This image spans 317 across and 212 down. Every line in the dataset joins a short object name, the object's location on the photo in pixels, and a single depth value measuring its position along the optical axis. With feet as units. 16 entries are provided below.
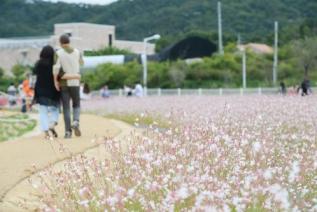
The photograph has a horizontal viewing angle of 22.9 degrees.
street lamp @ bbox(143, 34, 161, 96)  152.99
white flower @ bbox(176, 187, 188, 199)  13.76
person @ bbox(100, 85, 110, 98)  134.88
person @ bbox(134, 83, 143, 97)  124.04
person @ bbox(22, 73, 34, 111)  98.68
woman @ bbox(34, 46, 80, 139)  46.26
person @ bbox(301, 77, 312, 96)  101.84
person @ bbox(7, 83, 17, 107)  125.17
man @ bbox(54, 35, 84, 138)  44.75
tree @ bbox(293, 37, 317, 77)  188.03
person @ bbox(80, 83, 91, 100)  126.62
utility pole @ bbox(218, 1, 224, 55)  205.14
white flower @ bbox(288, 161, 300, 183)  14.96
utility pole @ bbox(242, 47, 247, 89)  171.83
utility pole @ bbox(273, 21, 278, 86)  179.60
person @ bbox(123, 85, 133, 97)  139.19
